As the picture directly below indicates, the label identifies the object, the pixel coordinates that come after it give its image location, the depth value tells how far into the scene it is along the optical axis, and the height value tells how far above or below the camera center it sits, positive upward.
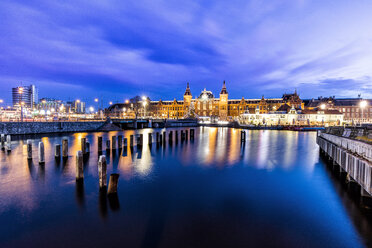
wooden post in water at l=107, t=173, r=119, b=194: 11.02 -3.56
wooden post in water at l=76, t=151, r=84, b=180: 11.98 -3.04
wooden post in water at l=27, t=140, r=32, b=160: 18.49 -3.10
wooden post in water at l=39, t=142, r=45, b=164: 17.06 -3.14
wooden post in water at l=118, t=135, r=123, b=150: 25.11 -3.11
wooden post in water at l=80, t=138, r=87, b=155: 21.05 -3.02
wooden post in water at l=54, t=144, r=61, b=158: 19.40 -3.32
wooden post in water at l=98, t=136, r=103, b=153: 22.50 -3.06
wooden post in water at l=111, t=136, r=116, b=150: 23.99 -3.11
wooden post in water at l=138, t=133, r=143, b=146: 28.77 -3.22
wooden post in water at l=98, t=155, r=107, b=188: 10.94 -3.04
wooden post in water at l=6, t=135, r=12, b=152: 23.11 -3.41
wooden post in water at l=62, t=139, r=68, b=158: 19.31 -2.97
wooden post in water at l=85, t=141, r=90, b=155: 22.43 -3.53
